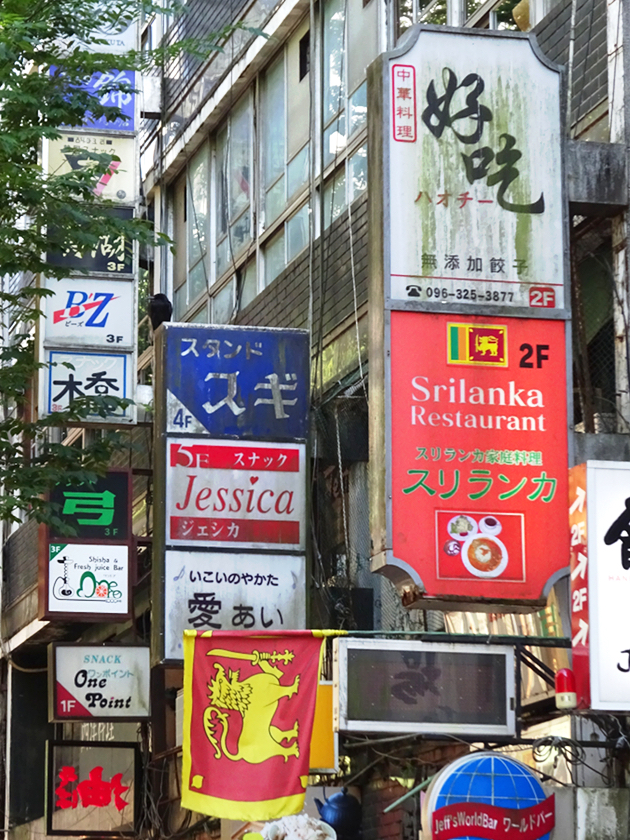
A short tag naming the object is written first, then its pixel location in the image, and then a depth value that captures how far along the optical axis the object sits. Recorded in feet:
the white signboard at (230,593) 44.73
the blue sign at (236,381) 46.39
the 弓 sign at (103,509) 57.62
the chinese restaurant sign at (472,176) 33.55
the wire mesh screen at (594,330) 36.17
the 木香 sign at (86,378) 52.42
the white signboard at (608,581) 28.66
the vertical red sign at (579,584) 29.12
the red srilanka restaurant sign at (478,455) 31.99
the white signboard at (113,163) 58.03
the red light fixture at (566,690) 29.19
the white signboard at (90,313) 54.03
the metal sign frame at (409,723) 31.45
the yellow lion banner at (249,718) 36.17
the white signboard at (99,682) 56.80
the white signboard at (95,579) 57.77
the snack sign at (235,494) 45.70
